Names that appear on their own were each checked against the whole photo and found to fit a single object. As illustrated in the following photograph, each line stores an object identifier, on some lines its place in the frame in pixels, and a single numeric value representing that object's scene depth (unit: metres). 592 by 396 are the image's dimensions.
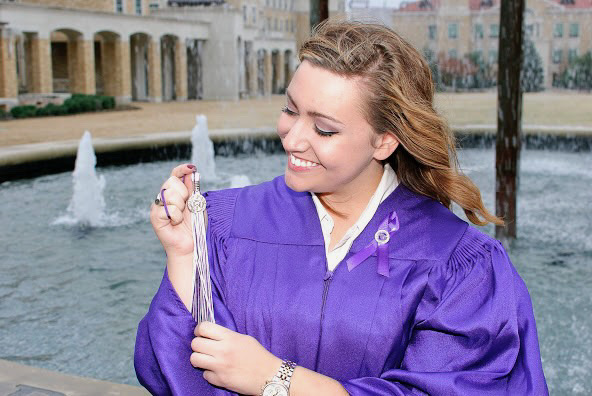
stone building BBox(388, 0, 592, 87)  53.38
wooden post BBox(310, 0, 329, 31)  7.59
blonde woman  1.71
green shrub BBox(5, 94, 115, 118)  23.33
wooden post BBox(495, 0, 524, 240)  6.27
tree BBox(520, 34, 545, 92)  49.81
